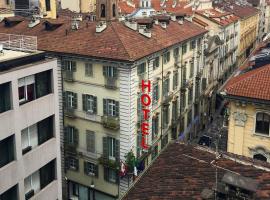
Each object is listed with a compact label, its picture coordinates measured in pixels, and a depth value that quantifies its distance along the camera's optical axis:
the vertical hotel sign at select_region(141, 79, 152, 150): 44.78
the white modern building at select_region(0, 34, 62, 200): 26.91
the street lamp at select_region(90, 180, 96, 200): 49.24
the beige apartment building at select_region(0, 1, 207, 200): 44.03
